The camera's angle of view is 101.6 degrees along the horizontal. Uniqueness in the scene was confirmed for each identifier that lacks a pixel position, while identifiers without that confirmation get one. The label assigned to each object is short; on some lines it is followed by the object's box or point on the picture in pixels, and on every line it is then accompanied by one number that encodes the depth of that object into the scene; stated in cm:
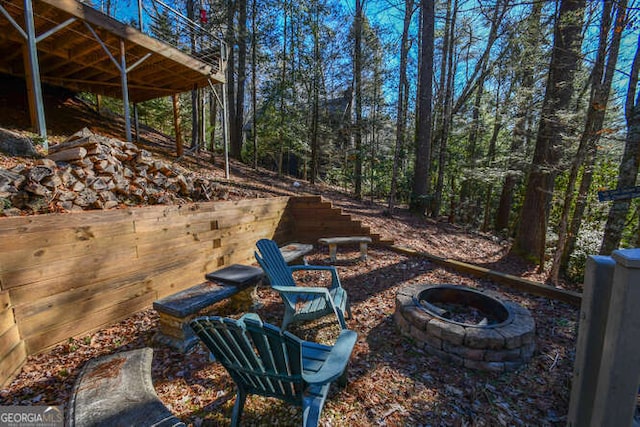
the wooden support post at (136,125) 747
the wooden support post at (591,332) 131
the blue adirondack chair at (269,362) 124
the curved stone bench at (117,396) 111
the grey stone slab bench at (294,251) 353
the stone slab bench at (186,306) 218
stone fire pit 215
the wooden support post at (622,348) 113
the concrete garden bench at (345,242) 438
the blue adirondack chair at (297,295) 236
